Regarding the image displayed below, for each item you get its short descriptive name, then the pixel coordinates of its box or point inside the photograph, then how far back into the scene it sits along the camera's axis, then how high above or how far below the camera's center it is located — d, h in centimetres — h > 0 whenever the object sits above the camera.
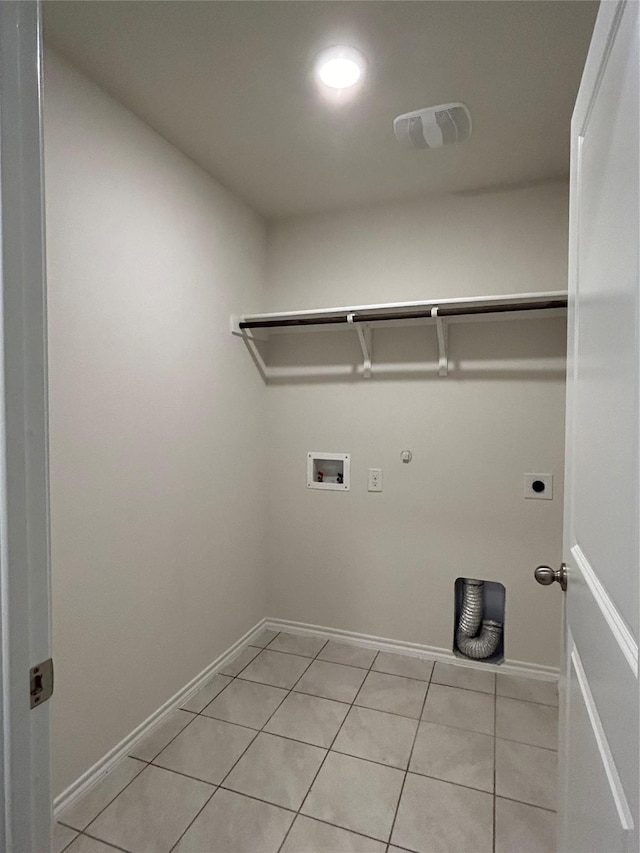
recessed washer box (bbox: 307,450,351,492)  281 -33
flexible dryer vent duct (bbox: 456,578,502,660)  255 -115
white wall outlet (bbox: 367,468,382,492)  274 -37
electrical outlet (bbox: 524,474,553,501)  242 -37
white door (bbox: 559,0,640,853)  65 -8
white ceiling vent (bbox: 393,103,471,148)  180 +110
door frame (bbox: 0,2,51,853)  68 -2
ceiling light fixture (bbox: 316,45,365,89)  155 +115
